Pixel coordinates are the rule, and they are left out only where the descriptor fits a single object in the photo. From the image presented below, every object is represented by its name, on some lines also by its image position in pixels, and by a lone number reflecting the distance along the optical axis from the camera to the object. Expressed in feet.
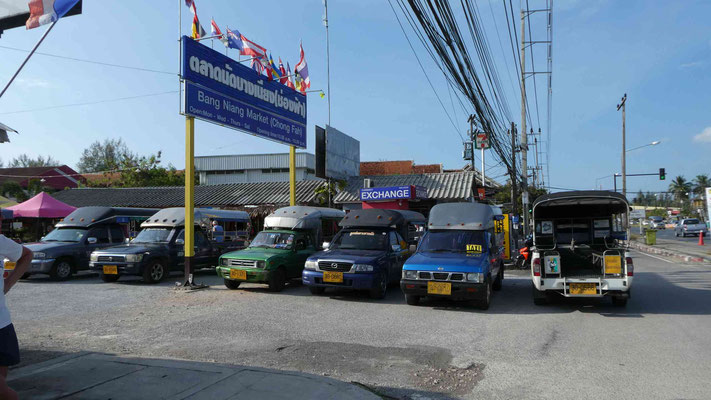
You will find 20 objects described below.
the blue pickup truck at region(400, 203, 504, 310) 29.86
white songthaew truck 29.71
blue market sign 39.93
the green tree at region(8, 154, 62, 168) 225.56
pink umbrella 69.15
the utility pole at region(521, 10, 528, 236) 91.66
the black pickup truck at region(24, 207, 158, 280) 44.65
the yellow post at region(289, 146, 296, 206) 56.70
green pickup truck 37.52
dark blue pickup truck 33.86
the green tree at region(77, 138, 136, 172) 220.39
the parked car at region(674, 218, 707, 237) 143.74
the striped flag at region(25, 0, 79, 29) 20.21
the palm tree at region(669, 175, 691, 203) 314.96
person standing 10.82
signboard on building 69.10
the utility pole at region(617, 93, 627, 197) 124.06
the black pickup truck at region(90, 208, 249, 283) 42.37
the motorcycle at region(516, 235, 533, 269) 54.85
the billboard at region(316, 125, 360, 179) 77.00
